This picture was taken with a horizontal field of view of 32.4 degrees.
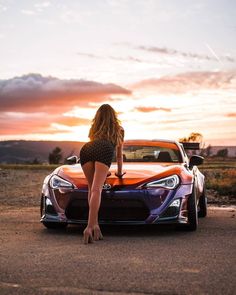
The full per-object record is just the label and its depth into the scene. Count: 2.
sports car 5.51
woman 5.29
